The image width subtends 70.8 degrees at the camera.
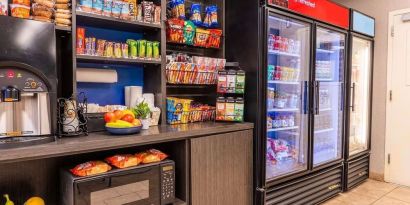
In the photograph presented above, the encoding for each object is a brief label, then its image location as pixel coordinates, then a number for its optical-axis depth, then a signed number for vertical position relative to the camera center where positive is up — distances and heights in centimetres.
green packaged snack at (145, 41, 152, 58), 229 +32
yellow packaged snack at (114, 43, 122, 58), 214 +30
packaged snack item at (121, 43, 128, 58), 218 +31
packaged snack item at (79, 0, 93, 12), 195 +58
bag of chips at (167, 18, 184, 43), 242 +51
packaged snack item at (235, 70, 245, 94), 251 +9
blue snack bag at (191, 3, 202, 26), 266 +71
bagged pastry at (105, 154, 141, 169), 179 -44
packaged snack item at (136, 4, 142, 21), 224 +62
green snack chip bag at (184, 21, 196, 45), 252 +52
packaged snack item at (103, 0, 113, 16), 205 +59
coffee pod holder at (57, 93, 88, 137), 178 -18
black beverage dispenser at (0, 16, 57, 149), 143 +4
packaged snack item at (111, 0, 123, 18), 208 +60
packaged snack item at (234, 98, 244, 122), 250 -16
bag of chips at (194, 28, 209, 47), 262 +50
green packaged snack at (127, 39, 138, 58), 222 +33
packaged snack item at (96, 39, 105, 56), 206 +31
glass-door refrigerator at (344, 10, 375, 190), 367 -10
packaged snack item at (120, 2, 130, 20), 212 +59
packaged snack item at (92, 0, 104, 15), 200 +59
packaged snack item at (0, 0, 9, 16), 162 +47
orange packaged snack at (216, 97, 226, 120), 253 -15
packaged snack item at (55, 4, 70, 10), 187 +55
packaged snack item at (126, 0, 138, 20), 218 +63
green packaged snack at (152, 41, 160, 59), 232 +33
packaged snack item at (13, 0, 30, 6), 166 +52
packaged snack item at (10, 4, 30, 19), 166 +46
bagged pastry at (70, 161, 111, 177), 164 -45
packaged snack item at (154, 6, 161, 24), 231 +61
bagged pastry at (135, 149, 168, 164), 191 -44
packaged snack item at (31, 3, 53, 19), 174 +49
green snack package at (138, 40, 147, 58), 226 +34
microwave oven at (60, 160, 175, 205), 161 -58
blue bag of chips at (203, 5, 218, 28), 274 +70
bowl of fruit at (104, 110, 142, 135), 183 -21
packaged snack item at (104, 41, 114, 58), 209 +30
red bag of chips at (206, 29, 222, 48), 270 +50
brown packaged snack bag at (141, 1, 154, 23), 226 +63
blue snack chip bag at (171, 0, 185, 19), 252 +72
